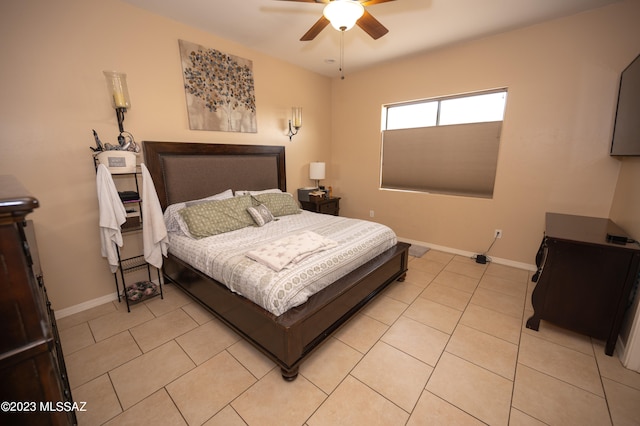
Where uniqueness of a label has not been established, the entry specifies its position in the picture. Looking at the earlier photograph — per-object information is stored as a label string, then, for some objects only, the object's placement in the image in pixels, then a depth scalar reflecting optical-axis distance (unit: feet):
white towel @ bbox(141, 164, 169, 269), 7.84
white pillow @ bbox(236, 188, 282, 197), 10.83
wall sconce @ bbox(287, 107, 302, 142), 12.54
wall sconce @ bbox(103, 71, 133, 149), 7.26
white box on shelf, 7.08
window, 10.70
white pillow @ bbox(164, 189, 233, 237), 8.41
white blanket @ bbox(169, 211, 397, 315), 5.57
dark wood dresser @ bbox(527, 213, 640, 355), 5.91
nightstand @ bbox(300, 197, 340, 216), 13.50
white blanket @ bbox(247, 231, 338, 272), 6.07
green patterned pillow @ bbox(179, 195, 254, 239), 8.16
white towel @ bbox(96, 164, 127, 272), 7.06
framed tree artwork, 9.27
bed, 5.47
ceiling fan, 5.61
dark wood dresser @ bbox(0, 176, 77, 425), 2.06
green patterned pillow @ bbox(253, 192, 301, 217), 10.53
